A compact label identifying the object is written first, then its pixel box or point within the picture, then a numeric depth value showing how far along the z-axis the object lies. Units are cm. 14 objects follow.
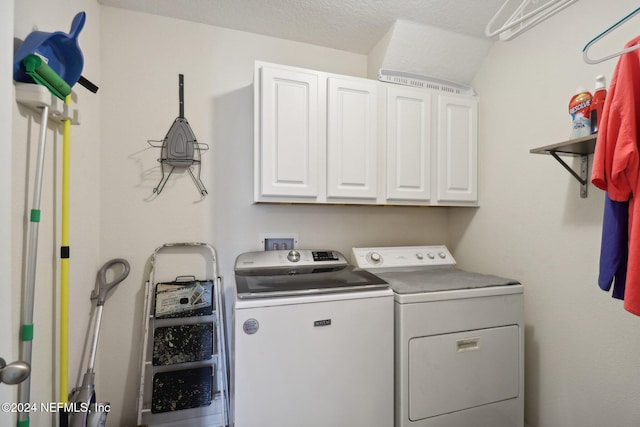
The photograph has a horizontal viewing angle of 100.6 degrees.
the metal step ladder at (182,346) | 150
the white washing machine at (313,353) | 111
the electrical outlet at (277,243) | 183
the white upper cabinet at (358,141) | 153
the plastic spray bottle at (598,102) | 113
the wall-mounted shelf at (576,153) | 124
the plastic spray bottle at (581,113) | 117
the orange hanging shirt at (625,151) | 85
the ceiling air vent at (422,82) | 177
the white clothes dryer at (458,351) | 128
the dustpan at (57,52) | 90
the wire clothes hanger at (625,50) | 74
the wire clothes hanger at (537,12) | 80
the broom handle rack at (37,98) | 92
